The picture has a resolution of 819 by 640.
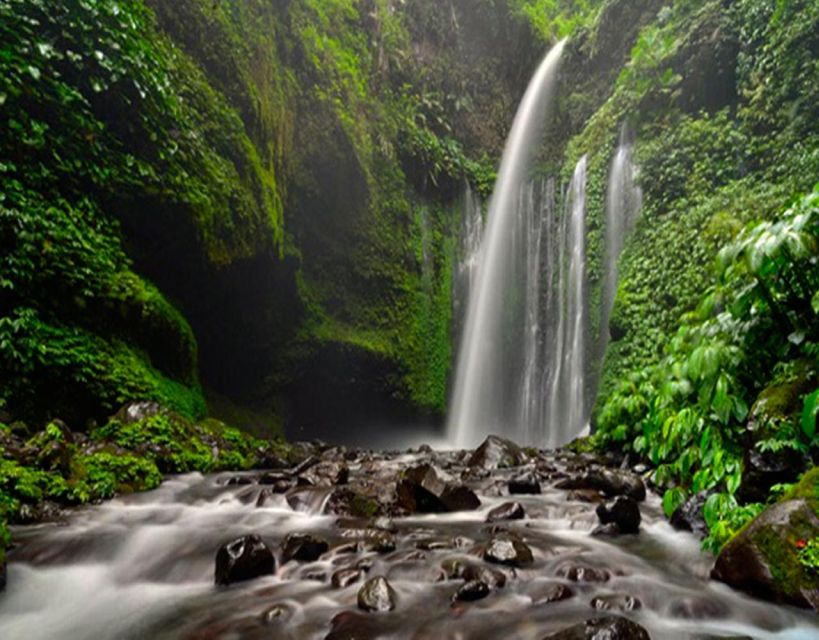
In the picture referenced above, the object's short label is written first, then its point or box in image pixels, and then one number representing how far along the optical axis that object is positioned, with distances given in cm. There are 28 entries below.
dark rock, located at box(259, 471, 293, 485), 612
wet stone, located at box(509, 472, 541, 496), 573
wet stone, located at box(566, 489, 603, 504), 511
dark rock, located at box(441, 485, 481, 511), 495
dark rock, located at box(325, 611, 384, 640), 250
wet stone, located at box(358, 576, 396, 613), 279
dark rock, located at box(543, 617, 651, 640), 212
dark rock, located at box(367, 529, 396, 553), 370
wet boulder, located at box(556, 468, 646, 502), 530
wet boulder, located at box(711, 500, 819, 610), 248
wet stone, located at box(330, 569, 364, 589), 313
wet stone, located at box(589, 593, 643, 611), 282
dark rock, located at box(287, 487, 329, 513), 498
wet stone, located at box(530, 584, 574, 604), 289
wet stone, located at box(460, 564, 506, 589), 307
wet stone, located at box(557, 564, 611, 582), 320
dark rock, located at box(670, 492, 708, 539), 400
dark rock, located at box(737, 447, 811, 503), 321
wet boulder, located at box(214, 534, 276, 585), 328
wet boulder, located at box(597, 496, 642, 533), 420
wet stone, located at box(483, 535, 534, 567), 339
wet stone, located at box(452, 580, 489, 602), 289
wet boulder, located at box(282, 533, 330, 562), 351
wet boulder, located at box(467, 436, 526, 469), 775
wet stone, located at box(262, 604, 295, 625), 270
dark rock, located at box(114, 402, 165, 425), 661
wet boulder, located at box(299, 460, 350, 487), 596
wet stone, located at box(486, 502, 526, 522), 476
